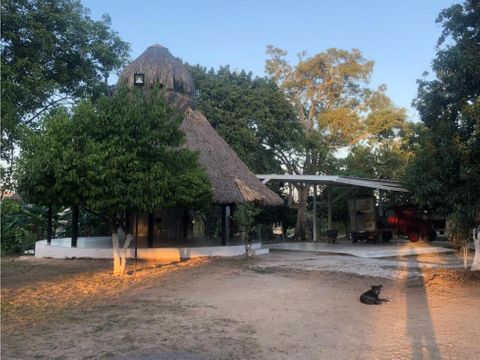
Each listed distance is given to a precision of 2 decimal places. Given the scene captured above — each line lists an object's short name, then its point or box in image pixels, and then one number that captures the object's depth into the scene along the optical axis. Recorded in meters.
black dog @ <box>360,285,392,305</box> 8.27
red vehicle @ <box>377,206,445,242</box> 23.06
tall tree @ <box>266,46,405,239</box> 31.62
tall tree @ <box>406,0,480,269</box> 10.04
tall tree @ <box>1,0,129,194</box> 13.18
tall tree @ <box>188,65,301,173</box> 25.78
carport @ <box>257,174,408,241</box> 20.25
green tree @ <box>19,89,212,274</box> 9.90
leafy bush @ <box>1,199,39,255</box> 17.77
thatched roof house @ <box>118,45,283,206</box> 16.97
